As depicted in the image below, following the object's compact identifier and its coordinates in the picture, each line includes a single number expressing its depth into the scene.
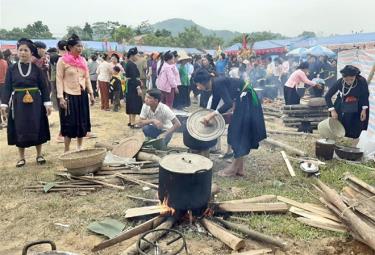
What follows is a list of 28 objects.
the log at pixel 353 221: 3.67
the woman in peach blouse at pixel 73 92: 6.54
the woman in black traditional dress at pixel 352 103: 7.18
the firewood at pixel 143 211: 4.36
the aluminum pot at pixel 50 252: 2.54
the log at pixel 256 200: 4.86
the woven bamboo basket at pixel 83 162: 5.58
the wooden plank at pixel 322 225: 4.28
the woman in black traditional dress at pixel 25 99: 6.20
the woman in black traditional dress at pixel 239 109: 5.77
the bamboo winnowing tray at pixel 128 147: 6.56
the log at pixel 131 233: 3.79
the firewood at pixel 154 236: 3.62
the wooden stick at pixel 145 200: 4.85
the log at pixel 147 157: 6.41
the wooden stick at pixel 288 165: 6.32
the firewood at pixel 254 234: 3.85
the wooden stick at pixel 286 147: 7.45
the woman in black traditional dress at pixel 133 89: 10.36
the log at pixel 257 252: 3.66
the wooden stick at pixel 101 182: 5.50
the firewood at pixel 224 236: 3.77
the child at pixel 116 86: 13.23
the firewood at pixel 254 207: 4.59
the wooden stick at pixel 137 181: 5.41
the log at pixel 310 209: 4.53
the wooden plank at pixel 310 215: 4.42
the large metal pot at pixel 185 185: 4.15
